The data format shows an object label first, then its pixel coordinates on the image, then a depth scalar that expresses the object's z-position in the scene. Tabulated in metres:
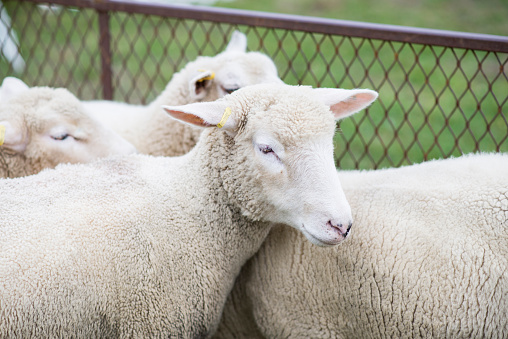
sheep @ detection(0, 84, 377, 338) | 2.53
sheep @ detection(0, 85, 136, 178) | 3.39
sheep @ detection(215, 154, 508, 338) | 2.60
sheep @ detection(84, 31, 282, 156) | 3.73
